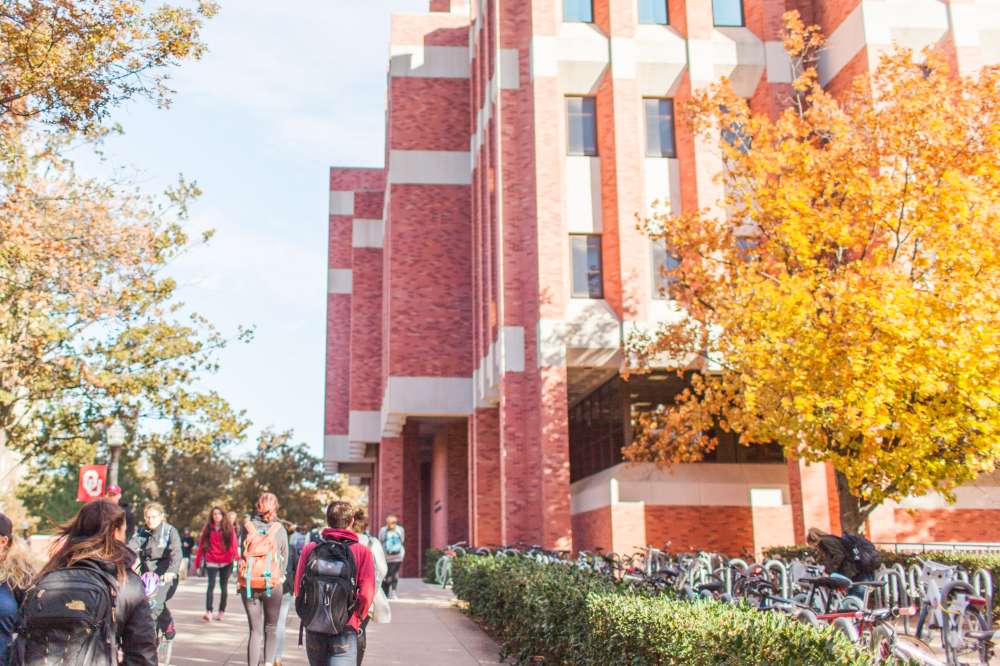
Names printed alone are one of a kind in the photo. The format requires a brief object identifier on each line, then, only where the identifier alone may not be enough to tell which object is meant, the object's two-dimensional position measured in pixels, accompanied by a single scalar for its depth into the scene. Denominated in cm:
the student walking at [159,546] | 987
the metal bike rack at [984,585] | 1286
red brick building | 2341
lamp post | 2227
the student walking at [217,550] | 1512
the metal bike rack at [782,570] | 1378
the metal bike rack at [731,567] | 1371
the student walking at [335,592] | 671
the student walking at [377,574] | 741
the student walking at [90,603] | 430
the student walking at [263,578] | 932
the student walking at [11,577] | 469
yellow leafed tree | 1407
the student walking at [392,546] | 2036
